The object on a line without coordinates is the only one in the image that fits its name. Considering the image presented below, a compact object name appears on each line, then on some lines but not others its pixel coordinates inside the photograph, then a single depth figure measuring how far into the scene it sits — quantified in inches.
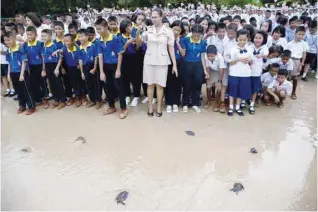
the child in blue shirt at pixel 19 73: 171.3
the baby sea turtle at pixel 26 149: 140.5
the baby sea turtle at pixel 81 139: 146.6
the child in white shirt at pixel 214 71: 170.1
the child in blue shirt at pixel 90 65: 173.3
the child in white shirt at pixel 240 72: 162.1
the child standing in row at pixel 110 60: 161.8
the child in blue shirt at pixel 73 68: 177.2
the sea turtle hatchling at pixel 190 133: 151.6
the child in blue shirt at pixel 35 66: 174.2
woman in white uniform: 153.9
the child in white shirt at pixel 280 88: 178.3
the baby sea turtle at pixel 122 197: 103.6
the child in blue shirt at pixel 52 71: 176.1
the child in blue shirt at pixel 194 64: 163.5
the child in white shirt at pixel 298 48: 208.7
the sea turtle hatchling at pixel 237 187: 108.6
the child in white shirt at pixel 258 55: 166.6
